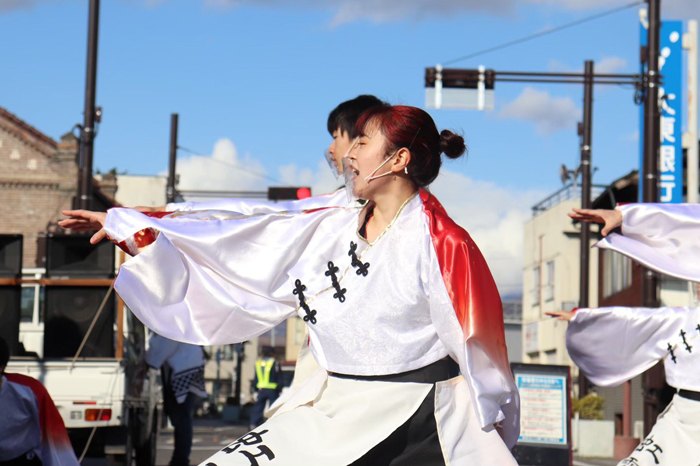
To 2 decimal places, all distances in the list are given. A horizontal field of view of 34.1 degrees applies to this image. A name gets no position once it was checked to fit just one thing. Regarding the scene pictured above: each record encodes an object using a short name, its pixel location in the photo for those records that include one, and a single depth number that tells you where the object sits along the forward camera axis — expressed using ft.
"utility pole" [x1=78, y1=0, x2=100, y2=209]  56.85
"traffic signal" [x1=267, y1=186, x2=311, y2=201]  94.22
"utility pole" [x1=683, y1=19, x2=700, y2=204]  64.18
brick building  129.29
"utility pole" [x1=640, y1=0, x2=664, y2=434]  54.60
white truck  35.60
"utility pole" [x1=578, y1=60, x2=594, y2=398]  82.58
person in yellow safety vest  67.31
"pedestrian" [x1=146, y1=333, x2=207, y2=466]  35.17
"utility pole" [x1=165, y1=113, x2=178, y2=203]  104.42
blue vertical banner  68.80
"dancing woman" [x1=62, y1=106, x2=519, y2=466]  12.41
